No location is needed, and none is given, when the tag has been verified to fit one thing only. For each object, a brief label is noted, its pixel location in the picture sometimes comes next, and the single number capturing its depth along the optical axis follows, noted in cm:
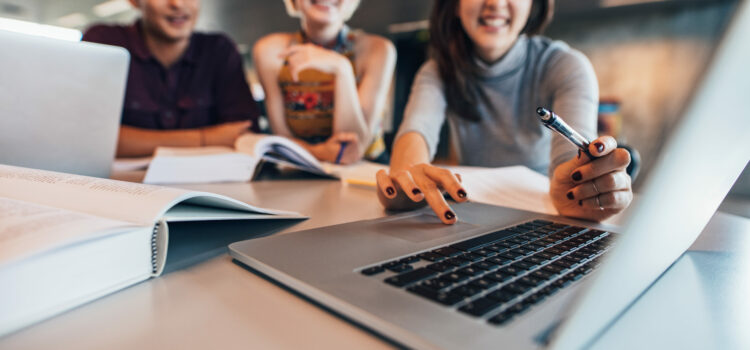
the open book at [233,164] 77
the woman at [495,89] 82
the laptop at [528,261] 16
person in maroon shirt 126
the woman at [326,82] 129
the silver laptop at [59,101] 54
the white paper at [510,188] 61
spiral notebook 23
